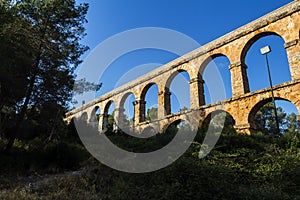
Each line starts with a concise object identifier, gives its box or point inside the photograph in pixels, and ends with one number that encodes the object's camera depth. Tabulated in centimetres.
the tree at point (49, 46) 899
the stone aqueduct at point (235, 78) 1261
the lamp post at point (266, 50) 1295
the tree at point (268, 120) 2731
